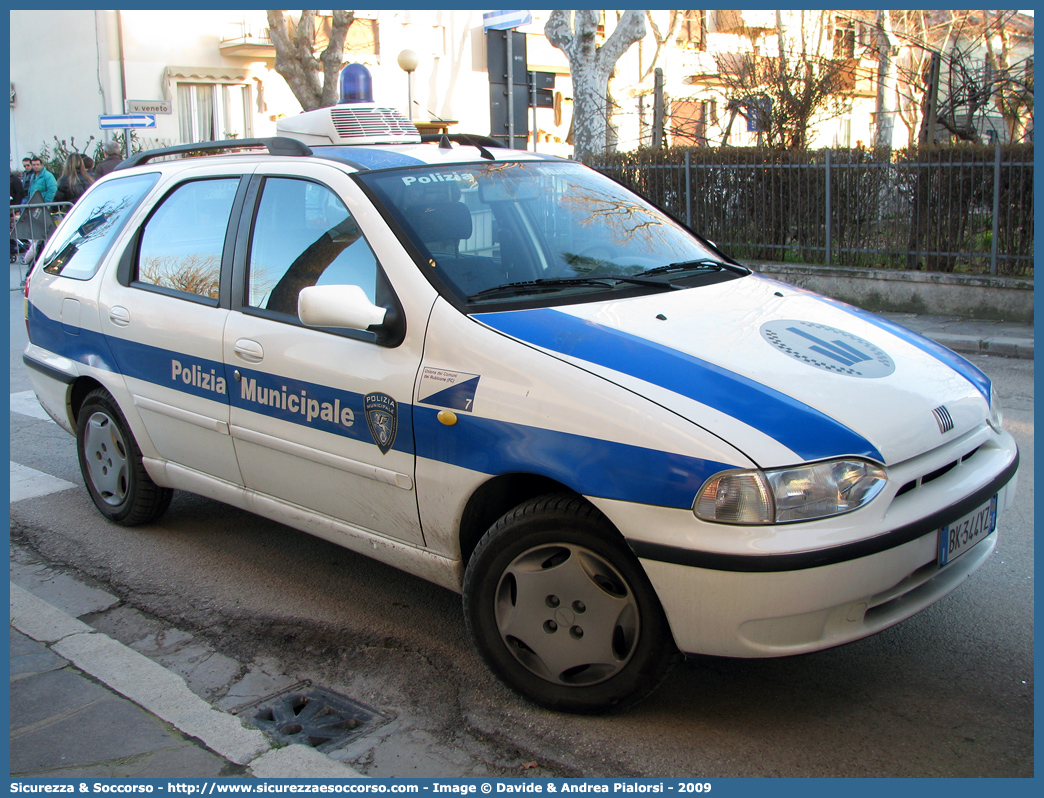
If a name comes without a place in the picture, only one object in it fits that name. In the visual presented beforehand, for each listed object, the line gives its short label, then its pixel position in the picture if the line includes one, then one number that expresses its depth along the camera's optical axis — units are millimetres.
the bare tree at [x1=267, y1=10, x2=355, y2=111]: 21656
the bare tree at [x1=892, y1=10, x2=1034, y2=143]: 13445
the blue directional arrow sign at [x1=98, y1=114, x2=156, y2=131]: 13953
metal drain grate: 2924
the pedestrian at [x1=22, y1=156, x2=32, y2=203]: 18781
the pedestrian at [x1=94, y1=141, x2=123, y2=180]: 15289
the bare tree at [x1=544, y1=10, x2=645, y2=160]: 17062
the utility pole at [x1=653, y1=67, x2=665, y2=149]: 14977
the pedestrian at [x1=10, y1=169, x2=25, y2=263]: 18134
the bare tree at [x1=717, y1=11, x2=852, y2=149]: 13461
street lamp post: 16578
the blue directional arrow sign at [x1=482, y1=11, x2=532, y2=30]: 14320
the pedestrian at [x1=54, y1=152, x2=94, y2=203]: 17062
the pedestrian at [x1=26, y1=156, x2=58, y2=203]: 16656
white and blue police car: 2611
